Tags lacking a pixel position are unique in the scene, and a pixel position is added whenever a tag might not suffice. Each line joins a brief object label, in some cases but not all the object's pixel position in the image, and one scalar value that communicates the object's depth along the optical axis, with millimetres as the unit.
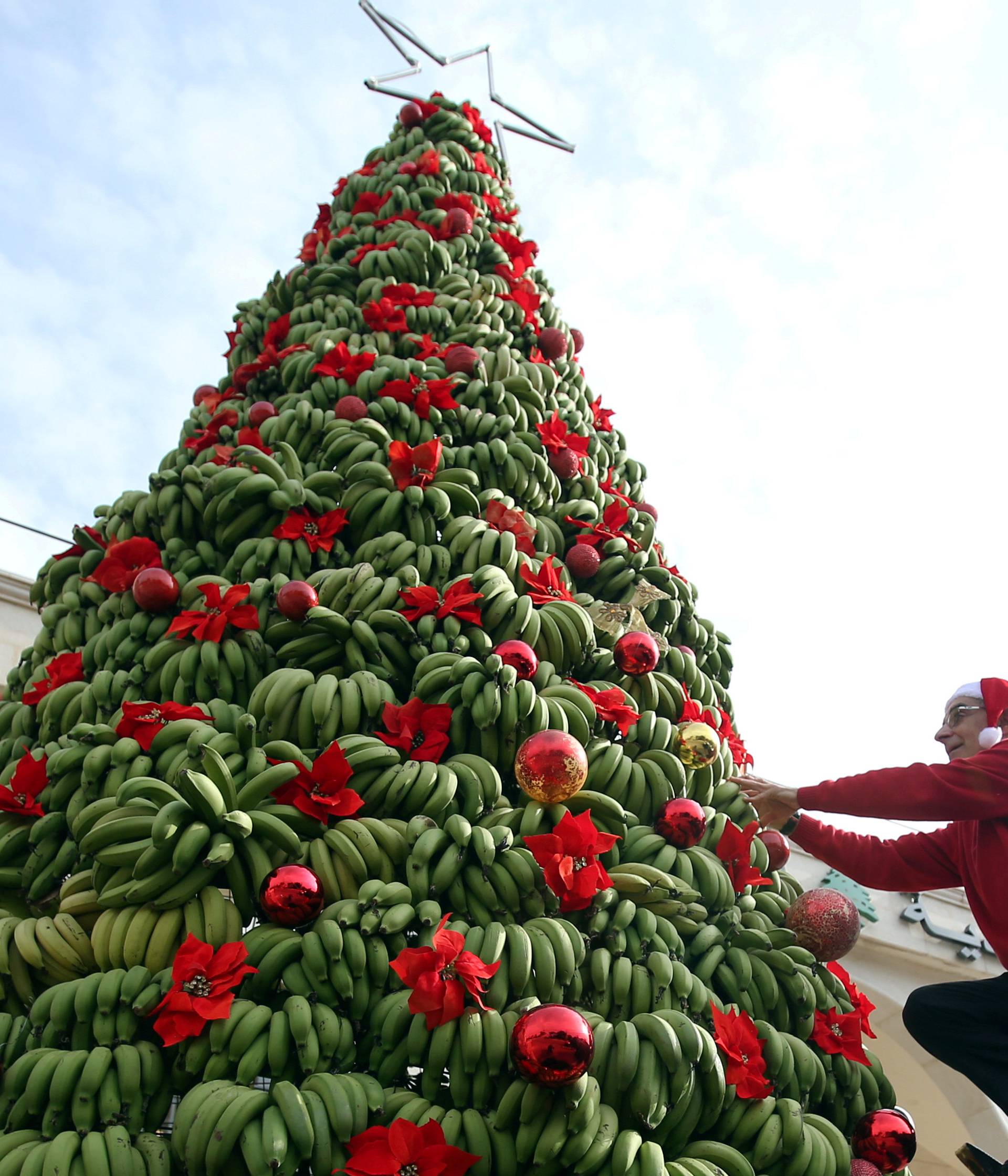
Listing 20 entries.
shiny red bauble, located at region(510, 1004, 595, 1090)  2008
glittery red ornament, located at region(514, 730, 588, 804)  2539
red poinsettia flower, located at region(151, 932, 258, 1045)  2076
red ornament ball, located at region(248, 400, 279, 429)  3811
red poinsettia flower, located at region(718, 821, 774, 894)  2838
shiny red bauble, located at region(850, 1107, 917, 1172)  2455
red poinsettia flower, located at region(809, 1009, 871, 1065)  2625
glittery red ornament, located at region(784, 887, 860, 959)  2770
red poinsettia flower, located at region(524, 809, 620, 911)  2426
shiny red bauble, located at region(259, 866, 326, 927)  2246
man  2807
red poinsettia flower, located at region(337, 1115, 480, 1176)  1932
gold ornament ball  2961
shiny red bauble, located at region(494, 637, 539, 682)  2768
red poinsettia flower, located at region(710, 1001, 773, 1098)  2344
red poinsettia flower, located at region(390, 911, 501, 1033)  2113
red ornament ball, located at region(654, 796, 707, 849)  2738
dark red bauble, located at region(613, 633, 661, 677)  3092
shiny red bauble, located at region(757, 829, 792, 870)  3164
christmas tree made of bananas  2084
